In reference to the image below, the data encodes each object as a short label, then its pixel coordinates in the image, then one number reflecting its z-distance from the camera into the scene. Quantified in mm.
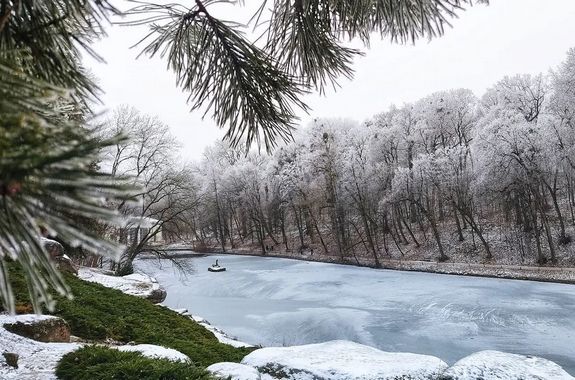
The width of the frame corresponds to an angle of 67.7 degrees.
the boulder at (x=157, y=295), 13200
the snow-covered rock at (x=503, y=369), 5219
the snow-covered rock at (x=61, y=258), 11172
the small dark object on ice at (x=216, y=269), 27652
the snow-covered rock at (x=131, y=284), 13016
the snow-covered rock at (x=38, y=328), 5891
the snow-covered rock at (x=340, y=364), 5527
